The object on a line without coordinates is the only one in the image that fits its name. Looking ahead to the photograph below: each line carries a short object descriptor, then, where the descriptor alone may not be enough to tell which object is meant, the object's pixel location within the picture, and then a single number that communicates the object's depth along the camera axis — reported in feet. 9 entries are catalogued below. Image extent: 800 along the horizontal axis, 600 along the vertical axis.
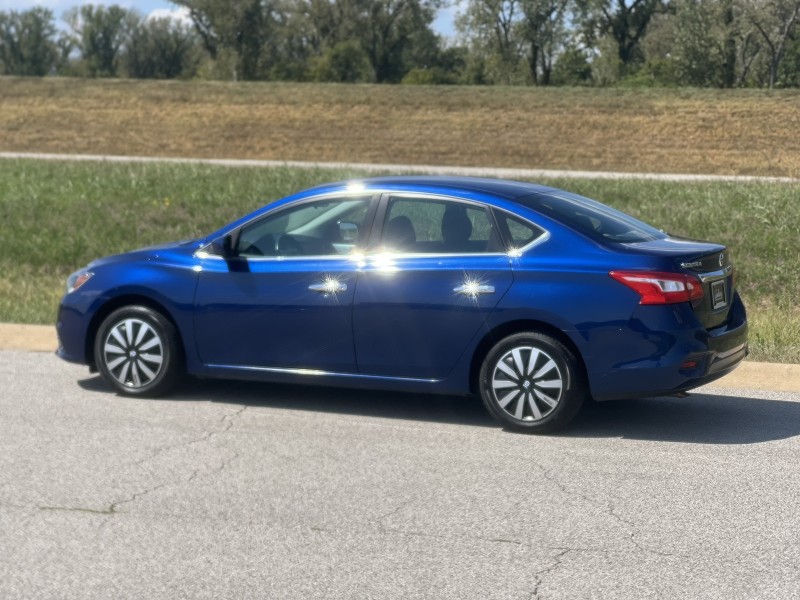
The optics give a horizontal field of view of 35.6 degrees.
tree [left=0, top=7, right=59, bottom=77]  318.86
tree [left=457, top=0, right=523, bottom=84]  233.14
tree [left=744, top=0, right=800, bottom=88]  177.88
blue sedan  23.81
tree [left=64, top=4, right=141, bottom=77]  317.63
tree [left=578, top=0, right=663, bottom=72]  244.63
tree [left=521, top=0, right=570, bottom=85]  230.68
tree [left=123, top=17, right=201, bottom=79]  306.14
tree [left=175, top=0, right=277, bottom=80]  236.02
